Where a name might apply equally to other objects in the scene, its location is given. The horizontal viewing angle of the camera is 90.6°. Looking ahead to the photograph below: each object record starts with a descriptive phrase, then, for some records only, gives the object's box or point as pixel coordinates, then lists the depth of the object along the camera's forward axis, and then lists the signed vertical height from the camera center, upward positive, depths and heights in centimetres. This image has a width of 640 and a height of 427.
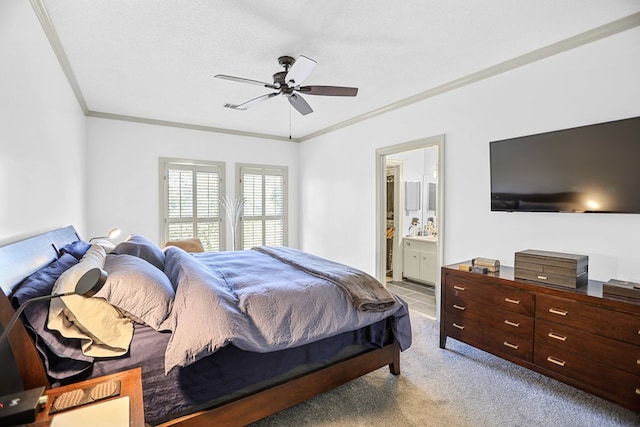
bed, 144 -74
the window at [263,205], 559 +4
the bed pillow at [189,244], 433 -51
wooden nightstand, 106 -72
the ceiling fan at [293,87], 244 +101
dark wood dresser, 189 -85
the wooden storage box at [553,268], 217 -44
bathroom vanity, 481 -81
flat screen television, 215 +29
